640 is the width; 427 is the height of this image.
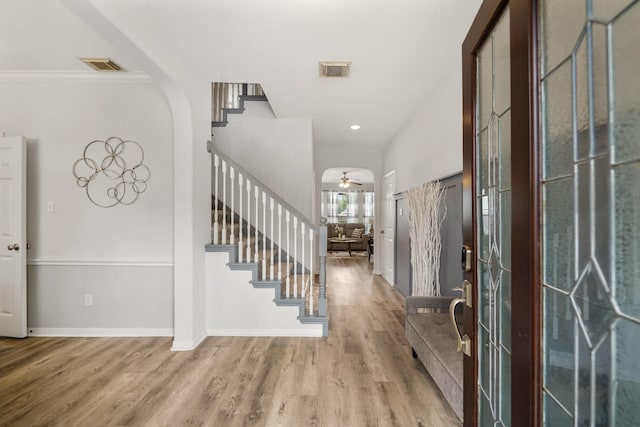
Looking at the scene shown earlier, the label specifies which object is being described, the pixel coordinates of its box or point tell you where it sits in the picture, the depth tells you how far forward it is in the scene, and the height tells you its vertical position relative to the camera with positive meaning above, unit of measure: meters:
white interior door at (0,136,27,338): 3.08 -0.19
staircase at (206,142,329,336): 3.26 -0.54
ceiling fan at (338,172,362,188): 9.28 +1.01
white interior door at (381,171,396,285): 5.63 -0.23
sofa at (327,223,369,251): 10.19 -0.77
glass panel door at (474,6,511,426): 1.00 -0.03
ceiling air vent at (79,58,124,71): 2.89 +1.44
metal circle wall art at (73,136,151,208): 3.22 +0.52
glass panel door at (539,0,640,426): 0.58 +0.01
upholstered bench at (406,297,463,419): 1.82 -0.89
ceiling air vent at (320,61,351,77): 2.86 +1.38
